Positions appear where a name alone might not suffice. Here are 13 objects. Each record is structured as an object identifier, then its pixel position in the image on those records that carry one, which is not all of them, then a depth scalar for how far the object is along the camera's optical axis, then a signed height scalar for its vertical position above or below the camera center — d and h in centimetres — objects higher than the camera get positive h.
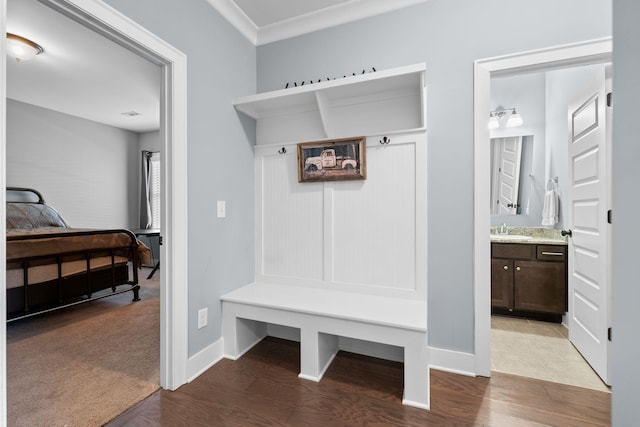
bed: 264 -51
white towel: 304 +2
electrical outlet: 197 -70
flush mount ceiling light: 253 +148
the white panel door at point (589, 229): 185 -13
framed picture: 217 +39
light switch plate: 214 +2
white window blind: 583 +52
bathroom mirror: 339 +42
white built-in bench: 164 -68
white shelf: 198 +80
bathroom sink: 295 -28
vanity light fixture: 333 +106
